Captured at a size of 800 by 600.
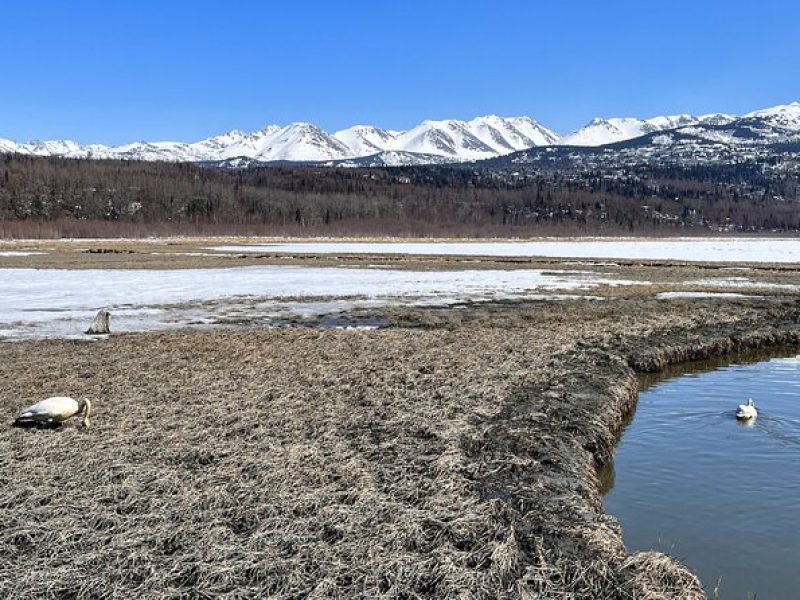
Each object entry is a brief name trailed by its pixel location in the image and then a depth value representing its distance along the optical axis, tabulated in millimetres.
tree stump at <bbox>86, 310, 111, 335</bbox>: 22109
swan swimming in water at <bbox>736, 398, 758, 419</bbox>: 14559
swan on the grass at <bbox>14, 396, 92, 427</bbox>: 11133
